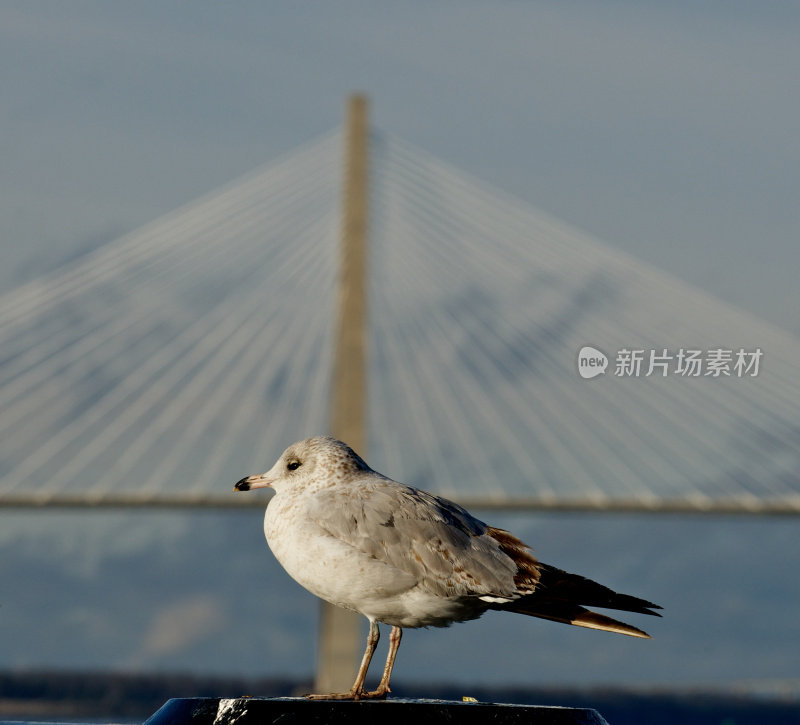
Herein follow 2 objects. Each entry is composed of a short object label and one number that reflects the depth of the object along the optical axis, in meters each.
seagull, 6.74
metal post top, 6.27
